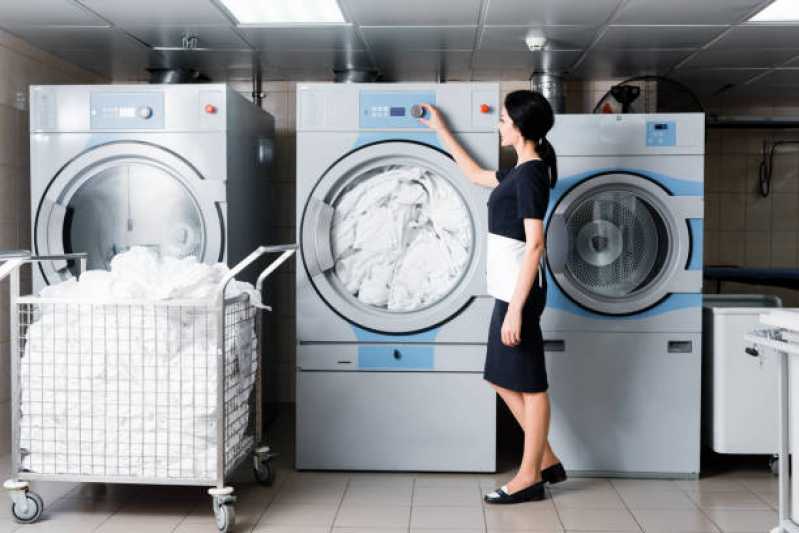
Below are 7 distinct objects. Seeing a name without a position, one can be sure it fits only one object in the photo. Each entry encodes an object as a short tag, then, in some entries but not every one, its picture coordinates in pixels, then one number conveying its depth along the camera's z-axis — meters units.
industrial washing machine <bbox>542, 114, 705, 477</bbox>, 3.26
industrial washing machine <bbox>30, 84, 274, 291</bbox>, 3.33
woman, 2.86
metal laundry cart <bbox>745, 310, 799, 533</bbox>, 2.23
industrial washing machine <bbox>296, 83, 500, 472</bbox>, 3.25
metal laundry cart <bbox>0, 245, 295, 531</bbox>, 2.59
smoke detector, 3.69
